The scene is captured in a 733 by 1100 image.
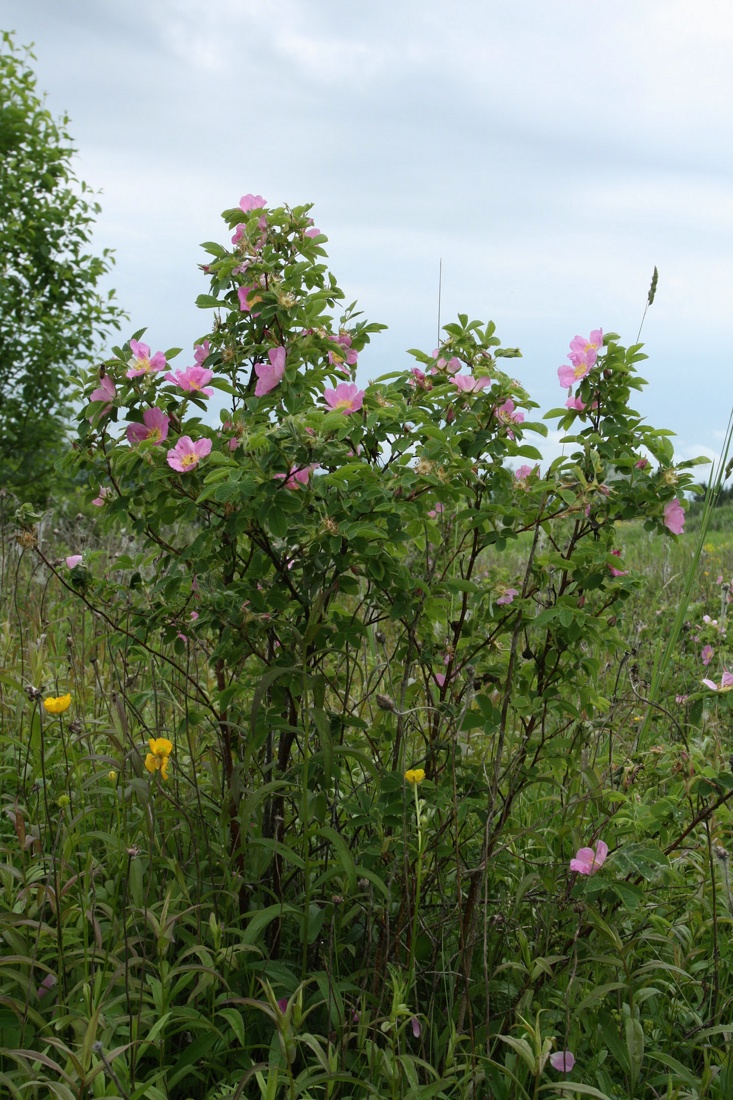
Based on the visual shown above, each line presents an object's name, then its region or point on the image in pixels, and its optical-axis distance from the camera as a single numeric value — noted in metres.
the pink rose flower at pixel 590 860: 1.85
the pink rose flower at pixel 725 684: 2.01
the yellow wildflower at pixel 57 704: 2.24
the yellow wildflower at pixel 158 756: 1.98
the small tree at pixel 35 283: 7.15
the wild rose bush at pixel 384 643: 1.78
